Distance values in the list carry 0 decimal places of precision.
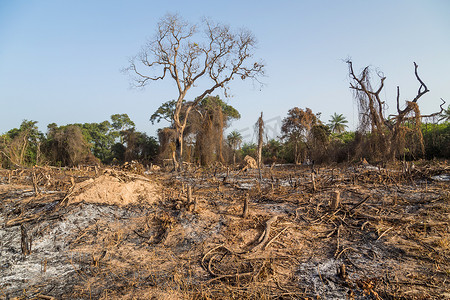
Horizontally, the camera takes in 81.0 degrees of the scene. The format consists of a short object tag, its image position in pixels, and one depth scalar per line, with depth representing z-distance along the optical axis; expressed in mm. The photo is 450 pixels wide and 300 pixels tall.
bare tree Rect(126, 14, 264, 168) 17203
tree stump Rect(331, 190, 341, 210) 5762
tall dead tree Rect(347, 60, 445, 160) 14562
